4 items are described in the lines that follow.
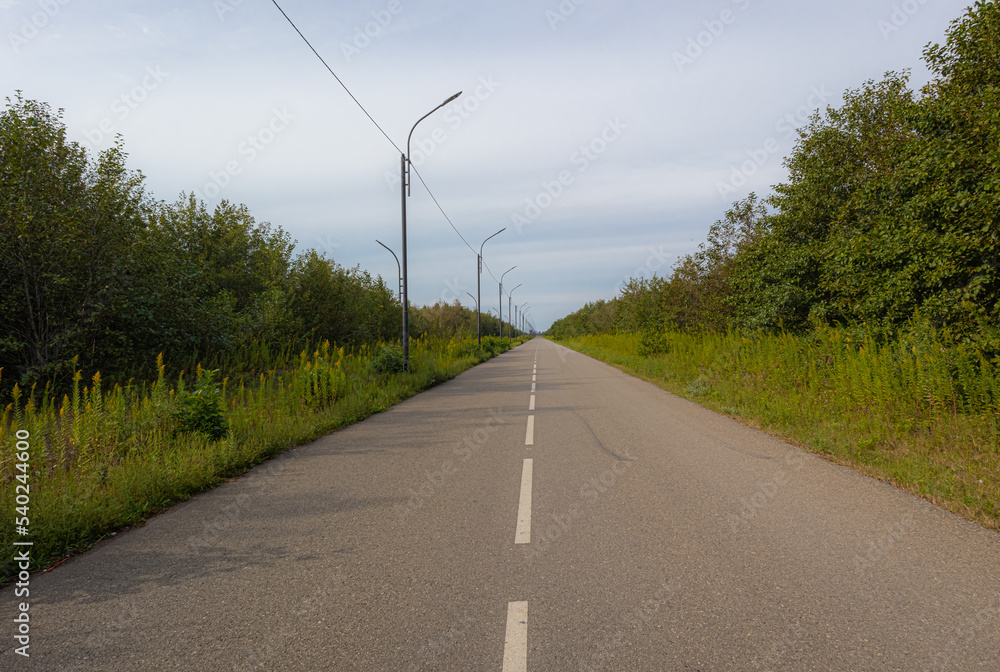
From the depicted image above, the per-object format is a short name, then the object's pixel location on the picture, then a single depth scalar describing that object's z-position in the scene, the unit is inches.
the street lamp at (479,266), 1436.0
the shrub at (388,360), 652.7
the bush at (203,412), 279.4
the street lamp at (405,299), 650.8
